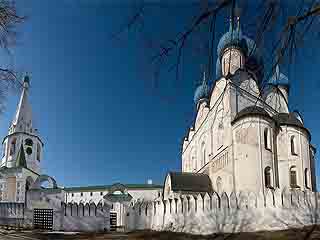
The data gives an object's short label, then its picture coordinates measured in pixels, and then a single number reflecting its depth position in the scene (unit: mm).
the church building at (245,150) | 16478
